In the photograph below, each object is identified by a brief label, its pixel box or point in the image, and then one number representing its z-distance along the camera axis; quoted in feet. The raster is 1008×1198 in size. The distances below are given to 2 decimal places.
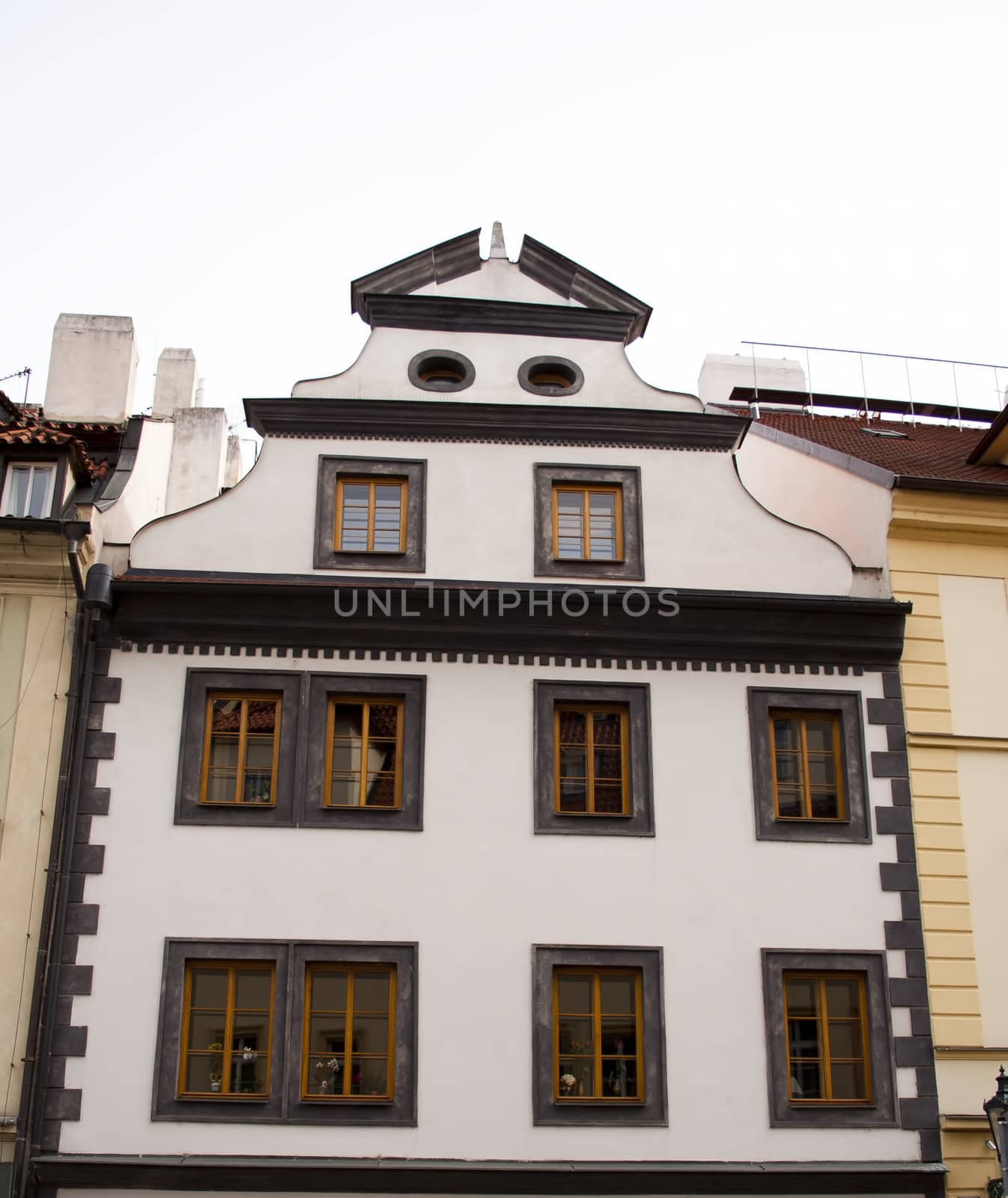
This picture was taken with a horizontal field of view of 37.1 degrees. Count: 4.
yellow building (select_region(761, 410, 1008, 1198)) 57.06
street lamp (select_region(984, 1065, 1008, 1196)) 50.42
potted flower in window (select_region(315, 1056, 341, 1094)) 54.95
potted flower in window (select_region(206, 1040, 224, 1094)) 54.54
